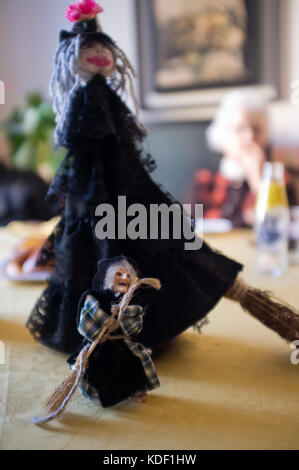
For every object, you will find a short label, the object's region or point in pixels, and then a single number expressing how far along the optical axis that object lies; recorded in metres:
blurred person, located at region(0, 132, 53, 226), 2.01
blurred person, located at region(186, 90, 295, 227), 1.76
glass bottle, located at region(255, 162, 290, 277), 1.17
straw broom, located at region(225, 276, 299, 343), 0.74
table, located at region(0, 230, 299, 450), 0.52
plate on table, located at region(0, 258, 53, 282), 1.08
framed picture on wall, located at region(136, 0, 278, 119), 2.11
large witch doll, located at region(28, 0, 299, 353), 0.69
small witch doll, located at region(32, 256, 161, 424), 0.58
